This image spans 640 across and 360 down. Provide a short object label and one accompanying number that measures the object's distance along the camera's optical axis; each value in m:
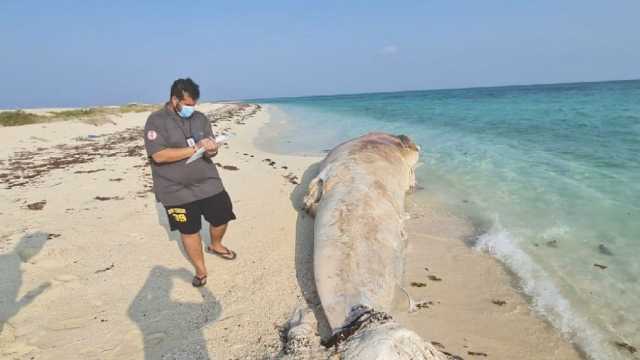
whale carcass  2.50
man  3.77
